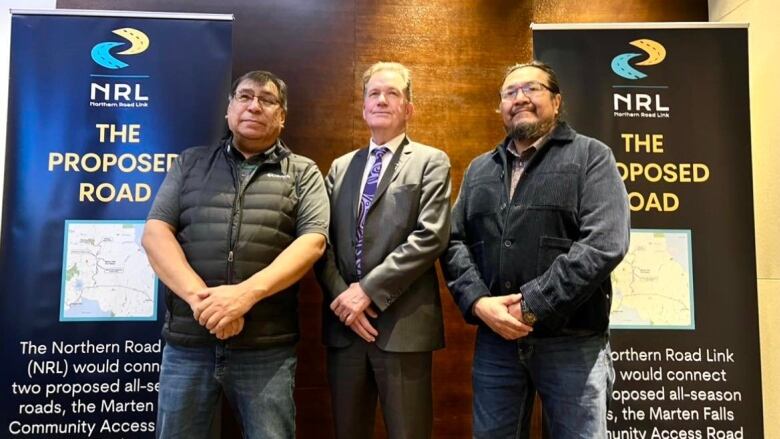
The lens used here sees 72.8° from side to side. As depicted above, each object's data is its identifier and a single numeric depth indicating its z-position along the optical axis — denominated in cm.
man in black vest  176
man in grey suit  184
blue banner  238
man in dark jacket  165
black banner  248
